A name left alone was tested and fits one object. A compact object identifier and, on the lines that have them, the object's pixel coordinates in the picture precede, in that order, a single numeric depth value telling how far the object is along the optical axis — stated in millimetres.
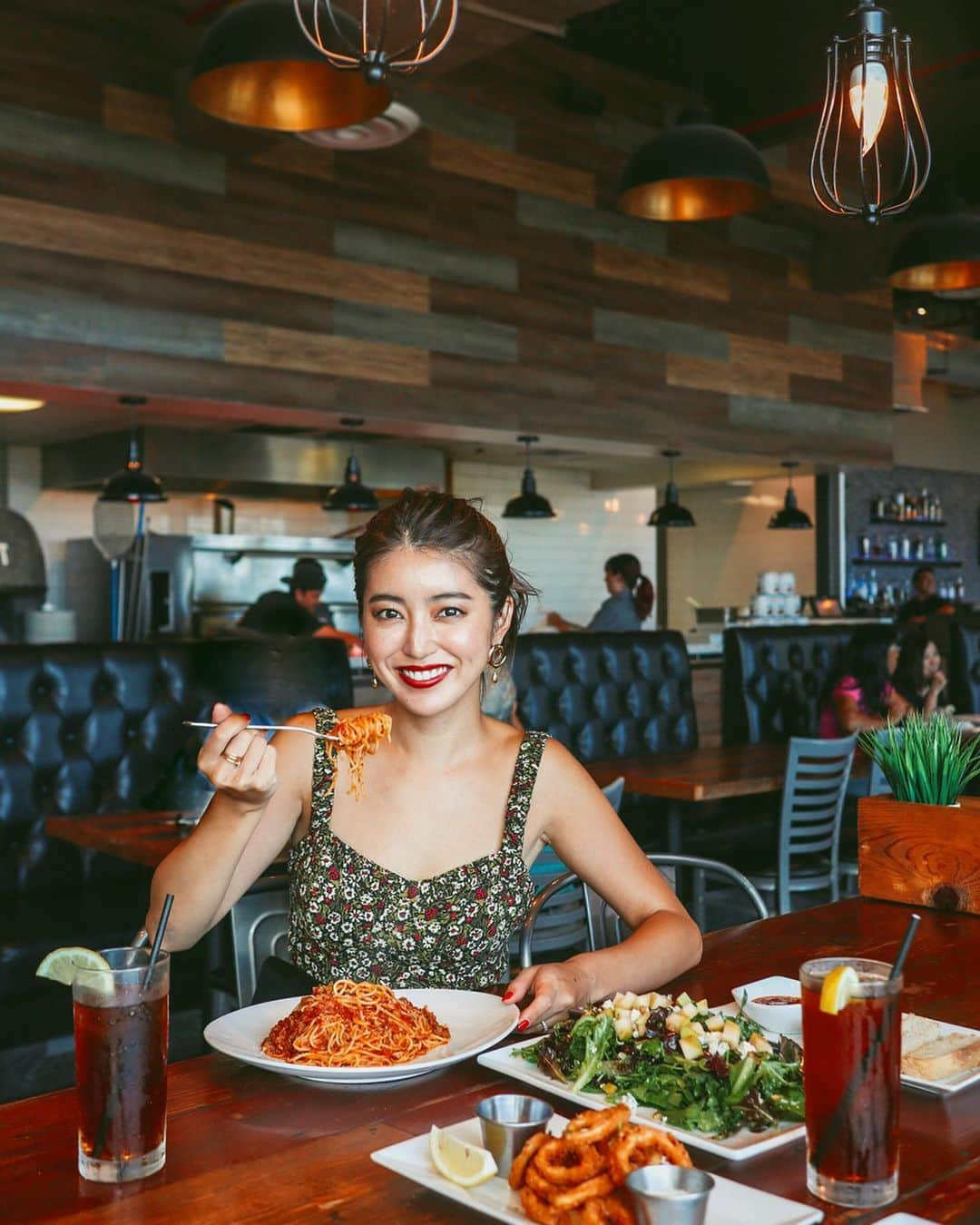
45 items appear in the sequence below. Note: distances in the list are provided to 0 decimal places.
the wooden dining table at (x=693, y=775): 4059
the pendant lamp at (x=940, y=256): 4832
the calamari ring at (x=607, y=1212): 923
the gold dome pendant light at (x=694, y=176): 4016
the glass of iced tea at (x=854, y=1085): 1003
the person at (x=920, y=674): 5277
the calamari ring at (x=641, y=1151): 943
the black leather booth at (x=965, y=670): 6672
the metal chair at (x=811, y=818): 4176
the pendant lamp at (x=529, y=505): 7852
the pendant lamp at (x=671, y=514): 8508
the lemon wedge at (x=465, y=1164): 1027
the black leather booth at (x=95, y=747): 3500
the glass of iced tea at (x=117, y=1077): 1084
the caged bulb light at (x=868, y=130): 1858
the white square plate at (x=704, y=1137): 1097
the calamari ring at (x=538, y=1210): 956
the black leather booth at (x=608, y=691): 5457
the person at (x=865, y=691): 5203
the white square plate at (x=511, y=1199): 968
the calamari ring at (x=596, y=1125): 983
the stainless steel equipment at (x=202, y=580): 8812
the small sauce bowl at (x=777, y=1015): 1400
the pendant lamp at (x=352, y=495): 7277
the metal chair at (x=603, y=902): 2176
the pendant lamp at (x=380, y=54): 1631
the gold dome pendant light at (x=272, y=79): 3158
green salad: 1168
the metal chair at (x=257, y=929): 2607
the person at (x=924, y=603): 9070
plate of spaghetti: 1275
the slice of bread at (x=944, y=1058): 1288
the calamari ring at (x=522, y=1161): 1003
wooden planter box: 2033
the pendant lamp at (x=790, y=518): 9203
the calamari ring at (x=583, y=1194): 938
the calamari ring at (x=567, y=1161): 960
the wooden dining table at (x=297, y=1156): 1028
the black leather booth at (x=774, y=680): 6176
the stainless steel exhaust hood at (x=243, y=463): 8539
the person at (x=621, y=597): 7781
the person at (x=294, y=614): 6207
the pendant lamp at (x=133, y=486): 6137
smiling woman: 1845
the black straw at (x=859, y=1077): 1003
